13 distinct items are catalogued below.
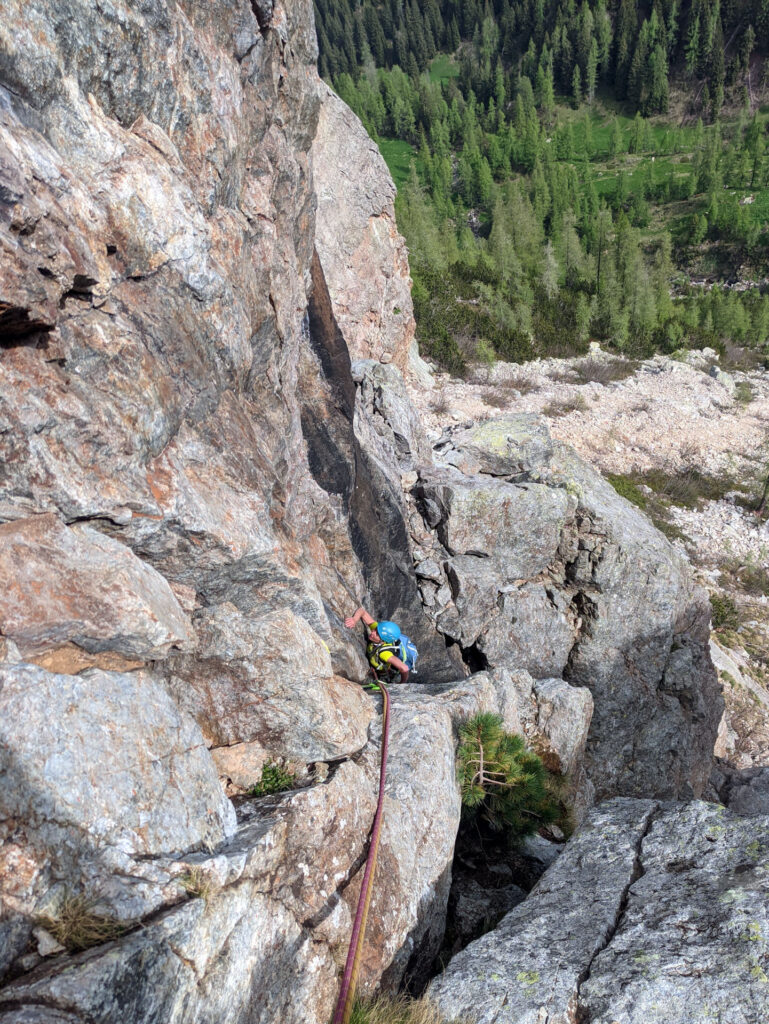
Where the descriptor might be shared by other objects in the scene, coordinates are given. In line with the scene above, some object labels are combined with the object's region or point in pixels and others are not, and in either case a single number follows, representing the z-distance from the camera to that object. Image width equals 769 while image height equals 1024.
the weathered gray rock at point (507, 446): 15.70
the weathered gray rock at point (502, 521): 14.16
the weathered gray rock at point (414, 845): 6.04
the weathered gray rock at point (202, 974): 3.37
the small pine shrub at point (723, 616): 22.30
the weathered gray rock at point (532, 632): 13.68
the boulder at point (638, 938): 4.71
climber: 9.91
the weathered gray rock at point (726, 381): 39.00
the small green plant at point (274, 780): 6.05
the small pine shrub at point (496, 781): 8.14
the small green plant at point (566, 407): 31.55
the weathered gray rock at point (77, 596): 4.48
